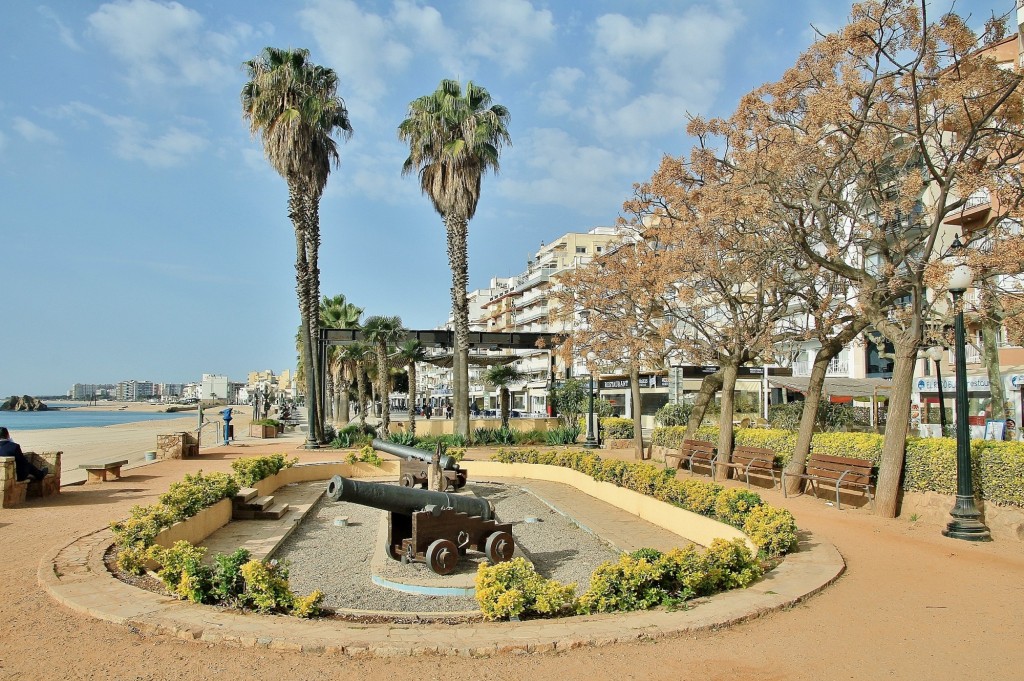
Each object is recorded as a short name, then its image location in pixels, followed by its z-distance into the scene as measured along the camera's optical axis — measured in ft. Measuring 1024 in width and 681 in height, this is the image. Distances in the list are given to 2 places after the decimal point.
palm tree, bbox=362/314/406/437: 106.63
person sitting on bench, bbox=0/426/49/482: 41.06
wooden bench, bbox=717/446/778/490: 49.44
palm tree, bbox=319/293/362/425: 173.47
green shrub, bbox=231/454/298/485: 47.19
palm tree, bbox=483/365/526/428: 132.84
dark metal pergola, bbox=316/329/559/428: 94.94
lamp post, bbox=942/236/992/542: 30.22
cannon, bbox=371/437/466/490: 50.03
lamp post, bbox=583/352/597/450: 85.91
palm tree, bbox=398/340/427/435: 126.31
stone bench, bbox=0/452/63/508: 39.99
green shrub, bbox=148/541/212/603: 20.48
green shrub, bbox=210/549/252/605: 20.53
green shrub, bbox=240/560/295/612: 19.92
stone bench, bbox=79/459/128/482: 52.49
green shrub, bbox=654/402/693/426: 93.66
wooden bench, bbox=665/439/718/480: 59.52
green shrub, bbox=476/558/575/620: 19.54
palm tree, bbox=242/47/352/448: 85.66
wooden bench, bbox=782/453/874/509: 39.14
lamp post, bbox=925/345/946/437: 51.55
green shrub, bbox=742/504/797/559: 26.78
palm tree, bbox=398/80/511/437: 90.84
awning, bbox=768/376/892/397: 81.76
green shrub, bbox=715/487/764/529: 31.30
